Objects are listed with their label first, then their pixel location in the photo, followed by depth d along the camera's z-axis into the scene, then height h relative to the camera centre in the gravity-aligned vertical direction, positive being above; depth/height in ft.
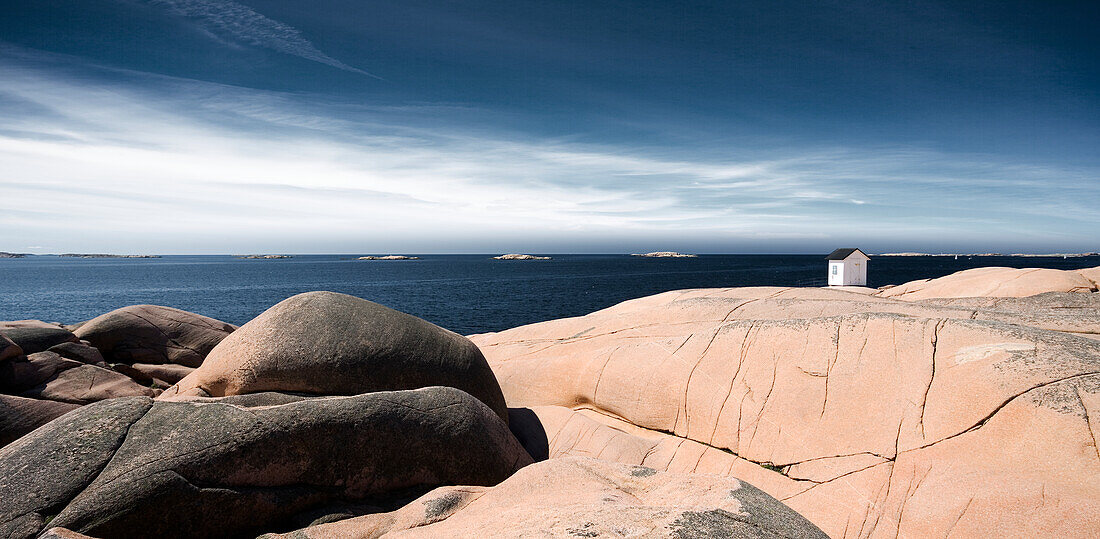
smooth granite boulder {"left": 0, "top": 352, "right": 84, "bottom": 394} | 41.39 -10.17
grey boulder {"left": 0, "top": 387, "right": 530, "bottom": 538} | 16.15 -7.62
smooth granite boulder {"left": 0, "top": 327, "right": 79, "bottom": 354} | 47.57 -8.28
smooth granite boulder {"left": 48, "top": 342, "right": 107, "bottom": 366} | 49.85 -10.09
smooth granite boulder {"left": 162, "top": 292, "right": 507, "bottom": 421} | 29.09 -6.15
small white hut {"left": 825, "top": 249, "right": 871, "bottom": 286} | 151.53 -3.72
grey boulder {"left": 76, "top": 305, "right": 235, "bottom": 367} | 58.85 -10.04
